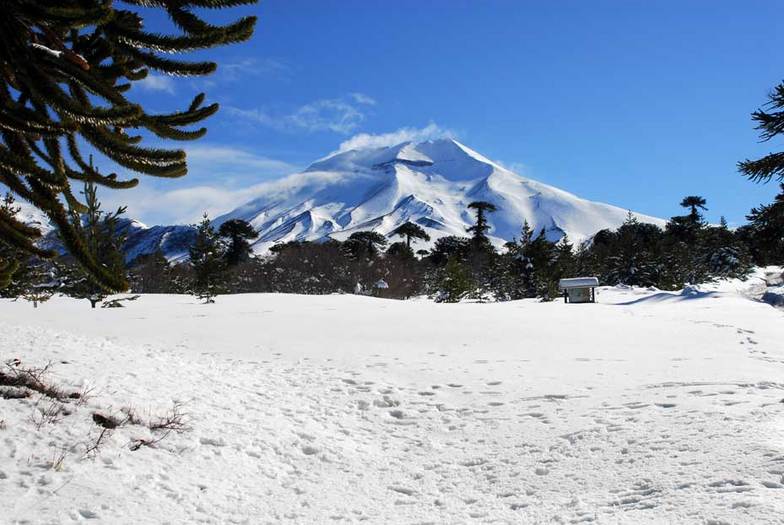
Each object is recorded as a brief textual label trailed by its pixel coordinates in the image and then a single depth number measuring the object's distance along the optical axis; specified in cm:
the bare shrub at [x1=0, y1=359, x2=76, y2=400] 555
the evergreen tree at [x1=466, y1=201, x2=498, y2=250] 6003
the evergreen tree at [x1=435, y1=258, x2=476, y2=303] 3716
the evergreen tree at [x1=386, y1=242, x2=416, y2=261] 5736
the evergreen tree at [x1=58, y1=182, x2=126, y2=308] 2055
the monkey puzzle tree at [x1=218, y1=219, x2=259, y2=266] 5425
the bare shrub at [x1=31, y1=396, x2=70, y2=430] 489
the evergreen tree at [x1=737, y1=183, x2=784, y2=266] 1159
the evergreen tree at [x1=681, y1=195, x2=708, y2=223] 6247
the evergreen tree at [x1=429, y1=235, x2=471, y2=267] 5775
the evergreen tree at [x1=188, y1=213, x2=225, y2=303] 2648
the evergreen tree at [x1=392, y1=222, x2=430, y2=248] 6606
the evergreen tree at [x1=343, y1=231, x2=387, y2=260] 5500
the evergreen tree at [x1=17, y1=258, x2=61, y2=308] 1532
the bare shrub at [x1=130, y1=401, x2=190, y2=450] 511
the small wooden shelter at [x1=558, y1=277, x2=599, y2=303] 3054
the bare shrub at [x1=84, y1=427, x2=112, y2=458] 457
